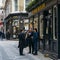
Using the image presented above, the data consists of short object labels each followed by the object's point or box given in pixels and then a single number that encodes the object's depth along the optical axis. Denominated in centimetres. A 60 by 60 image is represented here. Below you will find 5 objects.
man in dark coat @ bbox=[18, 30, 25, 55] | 1345
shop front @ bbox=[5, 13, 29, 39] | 3219
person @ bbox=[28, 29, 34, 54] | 1400
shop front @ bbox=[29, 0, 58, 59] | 1144
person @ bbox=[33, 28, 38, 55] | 1341
